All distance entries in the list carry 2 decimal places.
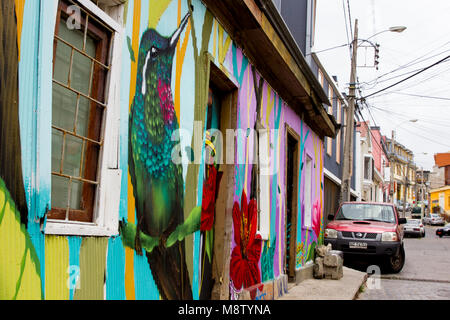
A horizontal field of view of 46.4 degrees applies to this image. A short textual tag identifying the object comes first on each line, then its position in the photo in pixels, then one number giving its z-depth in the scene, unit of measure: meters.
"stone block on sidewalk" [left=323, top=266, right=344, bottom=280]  10.82
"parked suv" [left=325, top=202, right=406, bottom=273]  12.88
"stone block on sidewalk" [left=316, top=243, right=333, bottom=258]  11.28
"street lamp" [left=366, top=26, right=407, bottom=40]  19.59
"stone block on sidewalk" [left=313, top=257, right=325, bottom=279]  11.05
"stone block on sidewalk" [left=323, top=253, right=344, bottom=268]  10.89
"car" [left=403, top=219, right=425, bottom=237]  36.72
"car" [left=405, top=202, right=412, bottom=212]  82.79
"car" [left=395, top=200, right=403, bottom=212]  77.97
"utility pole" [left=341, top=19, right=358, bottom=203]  19.47
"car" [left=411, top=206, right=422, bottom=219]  66.69
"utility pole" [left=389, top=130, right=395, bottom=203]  66.88
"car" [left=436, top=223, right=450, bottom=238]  39.50
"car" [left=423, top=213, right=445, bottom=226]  62.66
